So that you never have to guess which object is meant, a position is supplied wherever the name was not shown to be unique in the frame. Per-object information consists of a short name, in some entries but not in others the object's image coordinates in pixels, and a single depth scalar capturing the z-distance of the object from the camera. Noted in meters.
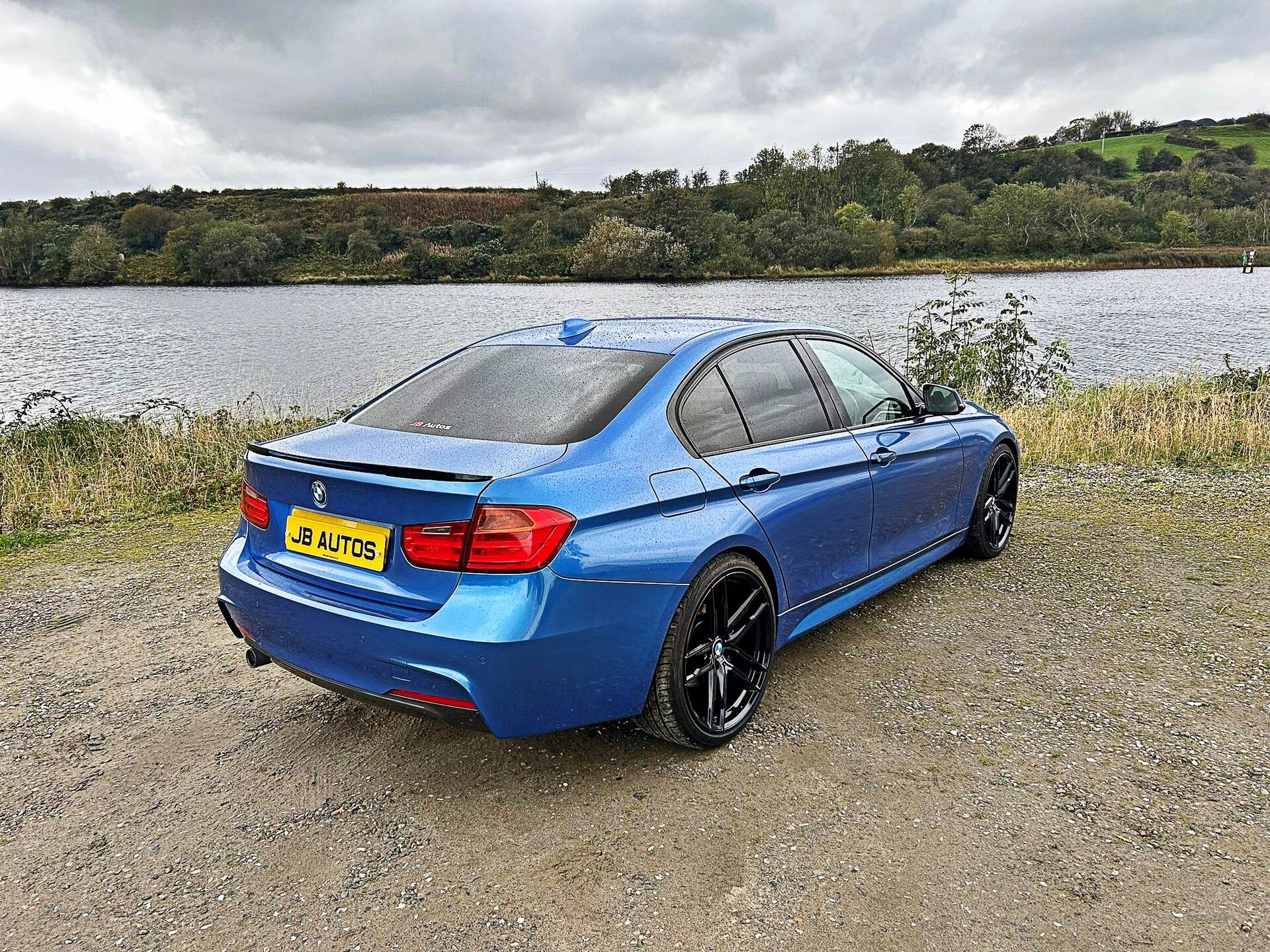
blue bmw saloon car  2.38
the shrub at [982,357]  12.86
